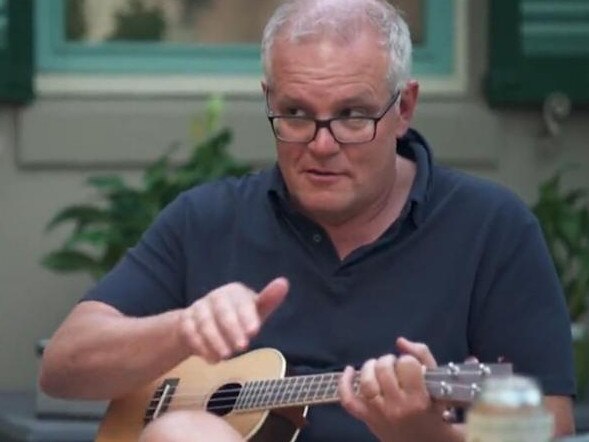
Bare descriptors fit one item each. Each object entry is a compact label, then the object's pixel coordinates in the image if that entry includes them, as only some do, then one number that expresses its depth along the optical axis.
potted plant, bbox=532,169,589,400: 9.70
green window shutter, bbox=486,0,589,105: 10.34
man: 6.47
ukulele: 6.30
